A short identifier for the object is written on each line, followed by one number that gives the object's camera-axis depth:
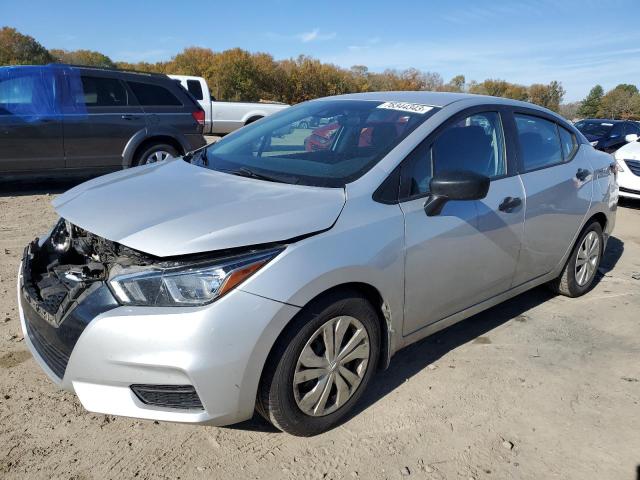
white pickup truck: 15.49
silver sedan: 2.19
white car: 8.95
